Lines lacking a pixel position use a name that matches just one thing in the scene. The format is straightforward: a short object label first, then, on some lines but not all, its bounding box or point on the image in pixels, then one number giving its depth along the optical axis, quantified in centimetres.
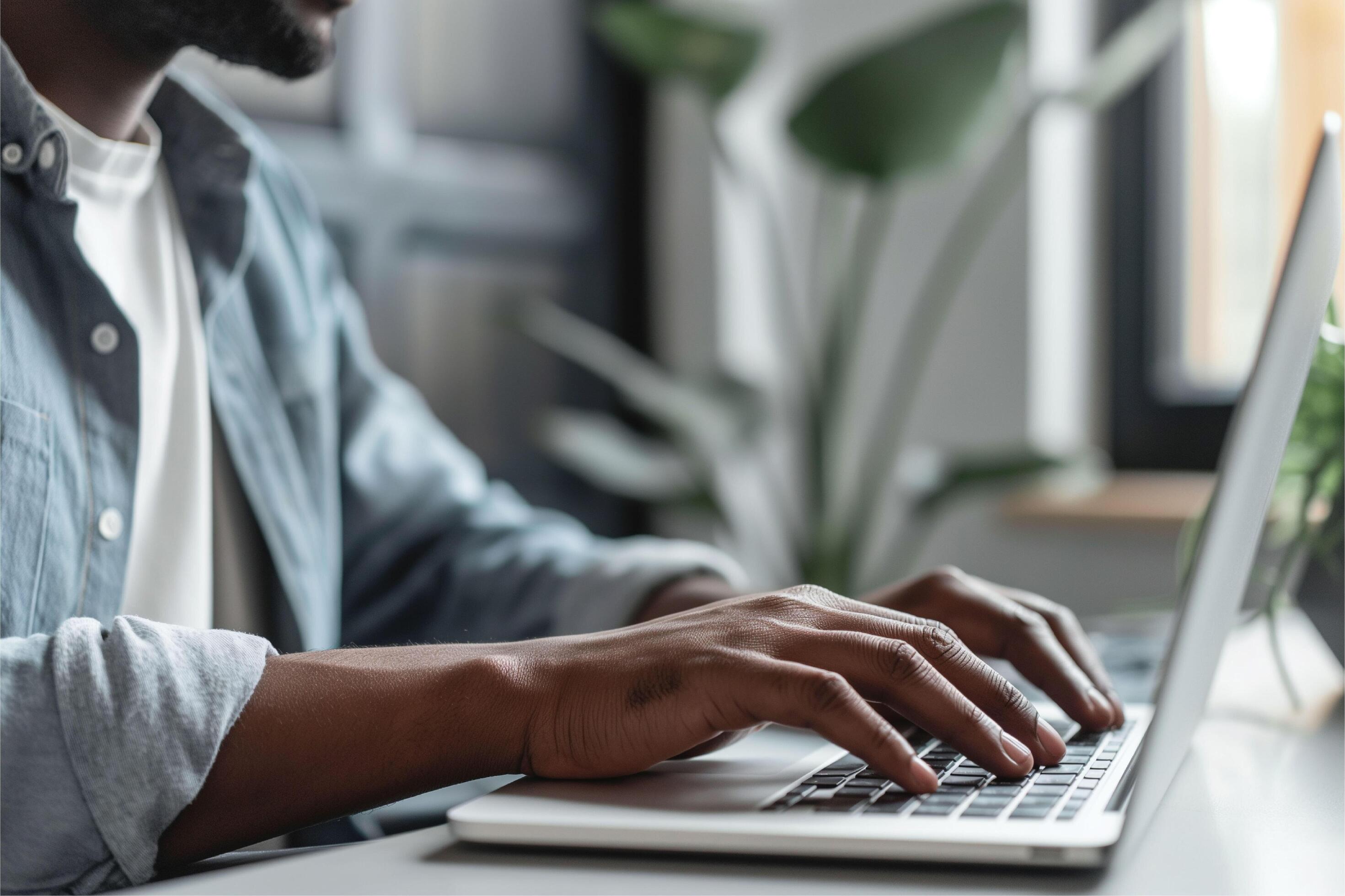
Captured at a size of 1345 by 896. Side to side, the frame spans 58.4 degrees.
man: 44
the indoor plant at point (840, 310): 154
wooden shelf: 174
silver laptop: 39
